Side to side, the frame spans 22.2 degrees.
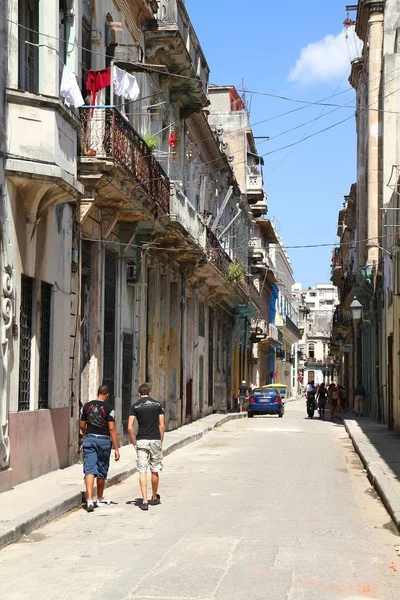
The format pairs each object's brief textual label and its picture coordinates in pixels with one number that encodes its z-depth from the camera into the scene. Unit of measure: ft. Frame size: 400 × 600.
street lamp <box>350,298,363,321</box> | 116.78
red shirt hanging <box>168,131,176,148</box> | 87.04
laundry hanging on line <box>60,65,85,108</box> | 49.73
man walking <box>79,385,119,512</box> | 42.29
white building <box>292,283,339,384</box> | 423.23
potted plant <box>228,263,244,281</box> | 129.24
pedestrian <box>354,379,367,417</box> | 132.57
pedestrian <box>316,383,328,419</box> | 141.38
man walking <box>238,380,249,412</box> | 158.61
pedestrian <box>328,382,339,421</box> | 138.00
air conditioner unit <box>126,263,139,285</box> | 75.36
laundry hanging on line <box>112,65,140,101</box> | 60.39
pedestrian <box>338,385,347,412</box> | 152.11
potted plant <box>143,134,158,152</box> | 71.92
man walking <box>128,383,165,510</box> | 43.75
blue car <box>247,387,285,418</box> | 143.95
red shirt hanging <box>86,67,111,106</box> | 59.67
